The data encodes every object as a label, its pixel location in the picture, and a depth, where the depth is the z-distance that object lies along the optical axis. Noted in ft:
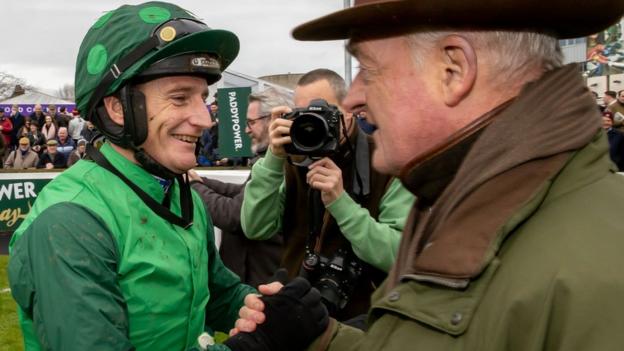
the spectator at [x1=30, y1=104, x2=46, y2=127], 64.55
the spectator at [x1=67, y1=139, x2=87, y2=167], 39.82
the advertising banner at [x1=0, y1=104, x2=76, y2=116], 90.40
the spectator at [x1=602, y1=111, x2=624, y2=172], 30.71
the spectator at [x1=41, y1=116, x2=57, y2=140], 61.72
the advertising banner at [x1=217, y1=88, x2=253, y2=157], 29.14
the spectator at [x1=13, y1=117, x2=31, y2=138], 60.44
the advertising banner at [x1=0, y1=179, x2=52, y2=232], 33.32
